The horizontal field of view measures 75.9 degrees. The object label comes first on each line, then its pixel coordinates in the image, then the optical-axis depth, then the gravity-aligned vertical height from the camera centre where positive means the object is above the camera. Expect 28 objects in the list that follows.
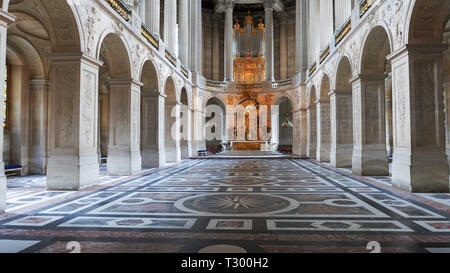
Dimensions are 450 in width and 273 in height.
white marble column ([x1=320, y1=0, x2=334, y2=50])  16.23 +6.83
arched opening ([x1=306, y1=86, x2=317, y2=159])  19.86 +1.00
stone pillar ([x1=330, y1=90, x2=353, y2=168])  13.14 +0.56
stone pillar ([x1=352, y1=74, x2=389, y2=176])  10.29 +0.44
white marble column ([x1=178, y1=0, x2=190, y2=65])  21.02 +8.13
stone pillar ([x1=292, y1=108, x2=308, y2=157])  22.12 +0.72
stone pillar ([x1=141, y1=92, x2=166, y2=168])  13.85 +0.61
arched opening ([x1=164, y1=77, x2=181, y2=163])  17.08 +0.98
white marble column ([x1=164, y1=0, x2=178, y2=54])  17.39 +6.95
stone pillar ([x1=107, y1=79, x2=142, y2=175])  10.75 +0.44
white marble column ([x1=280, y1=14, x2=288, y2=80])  29.56 +9.70
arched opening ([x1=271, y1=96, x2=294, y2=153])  29.81 +1.36
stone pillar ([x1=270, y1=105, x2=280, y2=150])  27.17 +1.69
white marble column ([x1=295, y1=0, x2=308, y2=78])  22.52 +8.17
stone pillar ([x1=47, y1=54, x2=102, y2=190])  7.44 +0.43
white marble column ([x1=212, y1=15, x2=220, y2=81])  30.14 +9.81
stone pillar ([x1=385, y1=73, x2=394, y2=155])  20.08 +1.68
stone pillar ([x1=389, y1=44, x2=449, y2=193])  6.96 +0.43
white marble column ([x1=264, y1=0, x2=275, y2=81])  26.84 +9.36
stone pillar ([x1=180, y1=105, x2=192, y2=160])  20.83 +0.61
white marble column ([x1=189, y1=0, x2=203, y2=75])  23.19 +8.43
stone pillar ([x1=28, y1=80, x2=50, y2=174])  11.66 +0.63
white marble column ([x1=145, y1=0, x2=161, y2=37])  14.09 +6.17
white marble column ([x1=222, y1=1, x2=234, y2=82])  27.00 +9.42
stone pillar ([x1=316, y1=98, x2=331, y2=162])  16.67 +0.71
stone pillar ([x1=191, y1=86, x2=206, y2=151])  22.78 +1.64
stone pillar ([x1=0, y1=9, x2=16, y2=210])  5.06 +1.55
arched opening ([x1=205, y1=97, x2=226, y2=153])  29.98 +1.80
